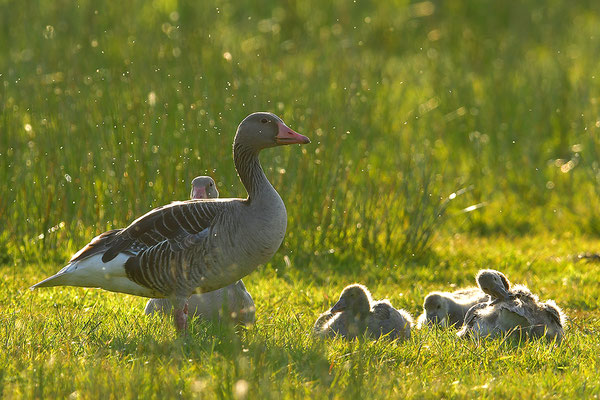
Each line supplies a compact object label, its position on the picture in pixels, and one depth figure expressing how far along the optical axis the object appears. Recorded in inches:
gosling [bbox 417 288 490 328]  653.9
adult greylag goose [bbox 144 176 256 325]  612.1
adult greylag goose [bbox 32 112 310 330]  558.9
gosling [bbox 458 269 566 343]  595.2
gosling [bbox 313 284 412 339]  609.3
